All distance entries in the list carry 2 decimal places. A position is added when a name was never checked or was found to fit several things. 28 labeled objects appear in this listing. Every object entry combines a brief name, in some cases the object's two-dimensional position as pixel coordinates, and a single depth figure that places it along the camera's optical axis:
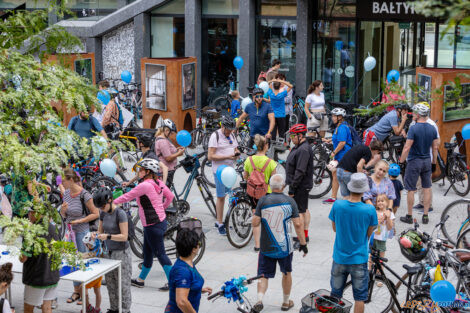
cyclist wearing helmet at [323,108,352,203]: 12.06
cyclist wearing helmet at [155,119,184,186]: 11.27
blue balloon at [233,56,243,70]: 20.11
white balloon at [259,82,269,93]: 16.09
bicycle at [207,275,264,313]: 6.18
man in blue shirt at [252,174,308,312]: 7.98
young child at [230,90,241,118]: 17.34
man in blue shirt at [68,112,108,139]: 12.34
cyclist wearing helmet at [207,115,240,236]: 11.26
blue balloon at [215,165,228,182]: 10.98
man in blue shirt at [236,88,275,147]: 13.61
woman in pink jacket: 8.62
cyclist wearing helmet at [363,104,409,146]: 13.35
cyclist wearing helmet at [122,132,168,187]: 10.53
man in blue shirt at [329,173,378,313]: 7.39
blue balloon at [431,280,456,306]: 6.47
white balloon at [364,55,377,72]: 17.55
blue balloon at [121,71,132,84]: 19.48
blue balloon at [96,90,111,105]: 14.96
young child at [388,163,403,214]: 10.08
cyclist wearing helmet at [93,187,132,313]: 8.07
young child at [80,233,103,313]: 8.11
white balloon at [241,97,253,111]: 15.80
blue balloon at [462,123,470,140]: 12.59
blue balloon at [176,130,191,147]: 12.30
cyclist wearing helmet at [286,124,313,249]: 10.09
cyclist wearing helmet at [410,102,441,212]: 12.27
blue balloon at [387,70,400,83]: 17.13
